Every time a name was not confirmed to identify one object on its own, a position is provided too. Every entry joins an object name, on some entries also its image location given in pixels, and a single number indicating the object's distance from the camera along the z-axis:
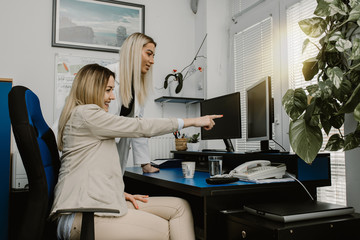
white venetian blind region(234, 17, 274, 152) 2.68
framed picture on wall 2.92
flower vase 3.18
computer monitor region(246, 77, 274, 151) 1.83
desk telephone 1.55
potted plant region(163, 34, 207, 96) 3.12
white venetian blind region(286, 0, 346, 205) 1.99
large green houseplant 1.23
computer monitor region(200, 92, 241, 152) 2.09
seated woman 1.19
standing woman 2.04
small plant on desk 2.77
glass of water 1.72
